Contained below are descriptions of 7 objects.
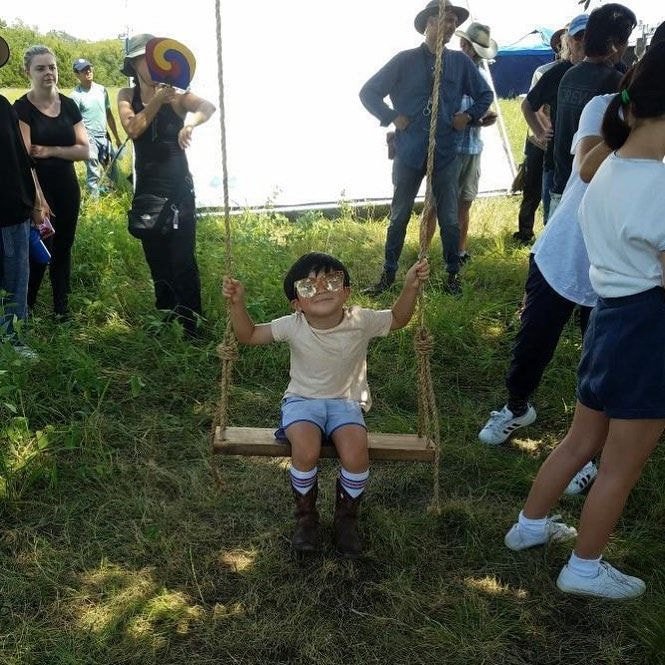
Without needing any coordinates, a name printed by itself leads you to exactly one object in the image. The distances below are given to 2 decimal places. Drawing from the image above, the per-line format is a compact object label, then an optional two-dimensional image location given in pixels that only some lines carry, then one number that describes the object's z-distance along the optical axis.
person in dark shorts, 1.72
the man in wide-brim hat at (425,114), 4.39
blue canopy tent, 15.67
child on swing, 2.29
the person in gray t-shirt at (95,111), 7.48
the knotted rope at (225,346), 2.24
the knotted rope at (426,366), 2.18
